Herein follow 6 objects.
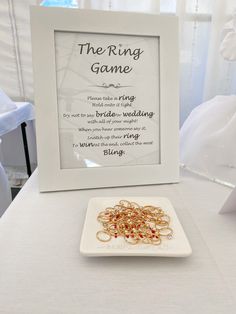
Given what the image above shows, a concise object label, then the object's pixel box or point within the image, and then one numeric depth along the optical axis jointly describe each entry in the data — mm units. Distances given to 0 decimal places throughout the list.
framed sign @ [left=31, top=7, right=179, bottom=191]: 481
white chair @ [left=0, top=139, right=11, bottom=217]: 740
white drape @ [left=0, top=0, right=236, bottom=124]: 1095
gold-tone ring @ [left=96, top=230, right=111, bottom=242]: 349
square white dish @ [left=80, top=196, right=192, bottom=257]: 322
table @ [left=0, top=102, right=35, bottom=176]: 942
